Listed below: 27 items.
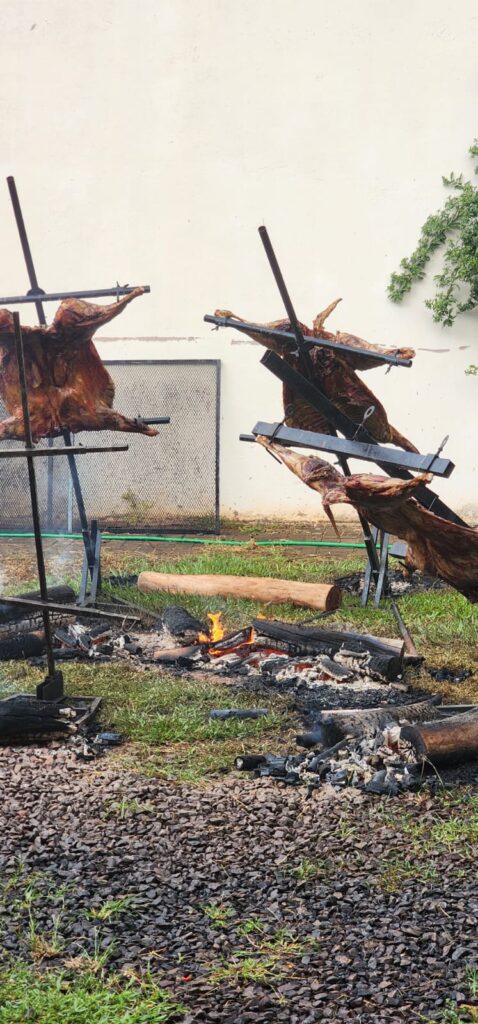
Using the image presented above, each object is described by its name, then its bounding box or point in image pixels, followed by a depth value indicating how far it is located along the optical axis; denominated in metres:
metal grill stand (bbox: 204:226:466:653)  5.70
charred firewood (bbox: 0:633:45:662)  7.12
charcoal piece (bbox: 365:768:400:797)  4.75
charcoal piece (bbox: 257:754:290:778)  4.99
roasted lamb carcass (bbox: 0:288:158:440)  7.21
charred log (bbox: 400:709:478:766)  4.97
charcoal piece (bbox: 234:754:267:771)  5.10
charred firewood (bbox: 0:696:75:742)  5.40
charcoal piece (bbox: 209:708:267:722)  5.85
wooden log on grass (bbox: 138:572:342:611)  8.46
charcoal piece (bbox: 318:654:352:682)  6.58
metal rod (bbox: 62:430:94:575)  7.75
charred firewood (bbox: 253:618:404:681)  6.61
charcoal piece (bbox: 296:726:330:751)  5.33
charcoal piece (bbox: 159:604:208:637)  7.55
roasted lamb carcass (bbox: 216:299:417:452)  6.71
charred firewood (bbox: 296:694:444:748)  5.28
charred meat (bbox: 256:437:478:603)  5.46
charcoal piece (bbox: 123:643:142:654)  7.26
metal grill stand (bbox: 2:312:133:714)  5.27
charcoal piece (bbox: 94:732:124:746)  5.47
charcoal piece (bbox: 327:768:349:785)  4.85
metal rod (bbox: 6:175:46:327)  6.94
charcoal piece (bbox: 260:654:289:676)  6.82
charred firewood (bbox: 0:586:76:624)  7.74
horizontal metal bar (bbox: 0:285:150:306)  6.81
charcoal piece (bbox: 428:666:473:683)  6.66
